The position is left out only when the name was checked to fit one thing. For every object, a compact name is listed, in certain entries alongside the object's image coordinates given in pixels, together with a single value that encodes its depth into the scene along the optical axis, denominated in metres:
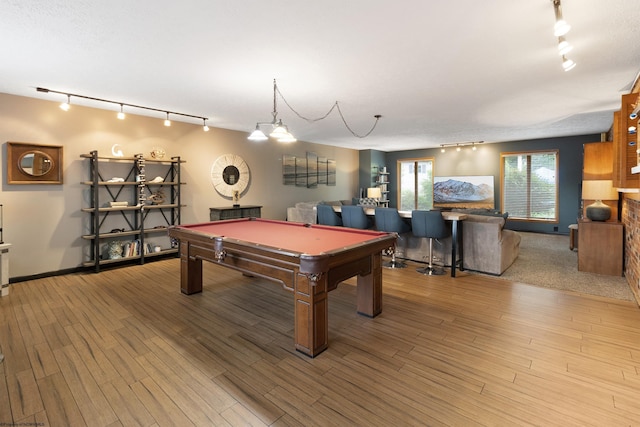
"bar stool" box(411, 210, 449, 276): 4.51
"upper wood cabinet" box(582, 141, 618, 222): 4.91
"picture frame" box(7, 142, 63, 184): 4.33
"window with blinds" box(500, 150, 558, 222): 8.34
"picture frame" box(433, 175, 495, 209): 9.23
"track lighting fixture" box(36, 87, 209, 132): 4.11
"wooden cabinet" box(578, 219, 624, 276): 4.51
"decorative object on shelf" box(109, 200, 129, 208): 5.07
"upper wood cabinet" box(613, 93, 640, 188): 3.30
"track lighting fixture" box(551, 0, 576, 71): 2.15
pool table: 2.50
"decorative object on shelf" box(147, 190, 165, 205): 5.59
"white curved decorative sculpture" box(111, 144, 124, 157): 5.18
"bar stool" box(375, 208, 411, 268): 4.88
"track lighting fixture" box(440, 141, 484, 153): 9.11
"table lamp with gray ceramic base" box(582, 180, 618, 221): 4.72
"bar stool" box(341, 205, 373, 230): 5.23
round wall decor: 6.59
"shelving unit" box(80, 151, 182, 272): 4.99
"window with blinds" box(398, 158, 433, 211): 10.48
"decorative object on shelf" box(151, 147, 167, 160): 5.52
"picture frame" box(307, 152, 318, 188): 8.66
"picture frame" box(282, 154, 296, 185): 7.98
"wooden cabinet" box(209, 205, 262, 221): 6.33
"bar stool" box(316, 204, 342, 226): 5.66
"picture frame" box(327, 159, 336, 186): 9.37
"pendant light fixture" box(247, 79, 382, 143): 3.57
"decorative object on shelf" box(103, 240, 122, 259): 5.09
